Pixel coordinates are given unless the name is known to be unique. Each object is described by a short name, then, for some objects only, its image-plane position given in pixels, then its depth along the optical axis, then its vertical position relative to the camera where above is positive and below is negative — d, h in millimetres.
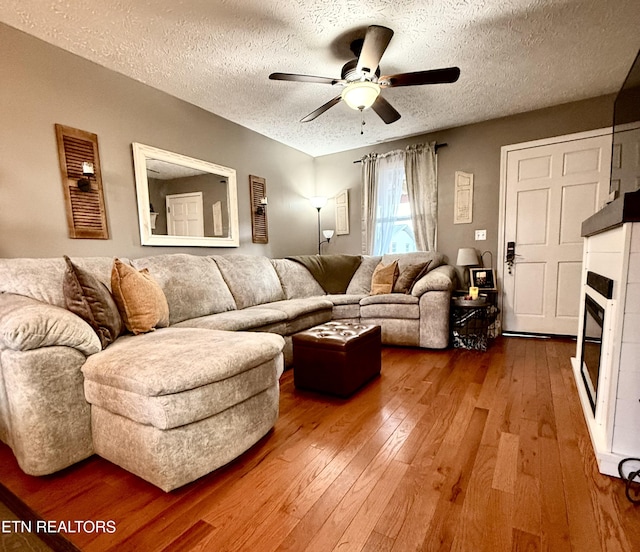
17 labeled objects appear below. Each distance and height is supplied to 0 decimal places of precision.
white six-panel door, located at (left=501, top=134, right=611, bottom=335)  3184 +179
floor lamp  4596 +638
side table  3047 -862
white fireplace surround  1192 -498
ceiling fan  1896 +1108
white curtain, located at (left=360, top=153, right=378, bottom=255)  4328 +626
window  4180 +427
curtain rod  3866 +1207
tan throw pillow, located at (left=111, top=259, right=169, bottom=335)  1869 -316
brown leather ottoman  2016 -793
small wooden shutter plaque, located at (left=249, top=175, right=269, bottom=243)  3740 +418
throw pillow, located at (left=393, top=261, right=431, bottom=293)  3375 -393
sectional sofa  1210 -606
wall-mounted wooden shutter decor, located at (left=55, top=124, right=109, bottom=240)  2184 +464
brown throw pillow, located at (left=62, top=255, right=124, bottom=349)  1565 -278
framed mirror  2664 +458
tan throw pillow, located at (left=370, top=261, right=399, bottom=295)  3467 -420
